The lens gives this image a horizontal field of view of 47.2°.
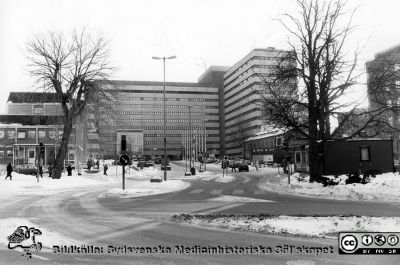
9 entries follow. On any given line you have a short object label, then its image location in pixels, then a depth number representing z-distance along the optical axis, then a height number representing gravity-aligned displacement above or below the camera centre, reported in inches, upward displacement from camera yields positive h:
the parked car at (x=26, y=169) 2305.6 -46.4
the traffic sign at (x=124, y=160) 1002.7 -2.9
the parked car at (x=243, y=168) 2721.5 -65.0
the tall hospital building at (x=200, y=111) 5969.0 +710.7
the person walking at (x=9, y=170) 1569.5 -33.8
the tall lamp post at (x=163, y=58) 1623.4 +357.7
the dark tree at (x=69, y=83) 1674.5 +280.1
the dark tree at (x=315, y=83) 1214.3 +200.3
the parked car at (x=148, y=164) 3509.4 -44.5
